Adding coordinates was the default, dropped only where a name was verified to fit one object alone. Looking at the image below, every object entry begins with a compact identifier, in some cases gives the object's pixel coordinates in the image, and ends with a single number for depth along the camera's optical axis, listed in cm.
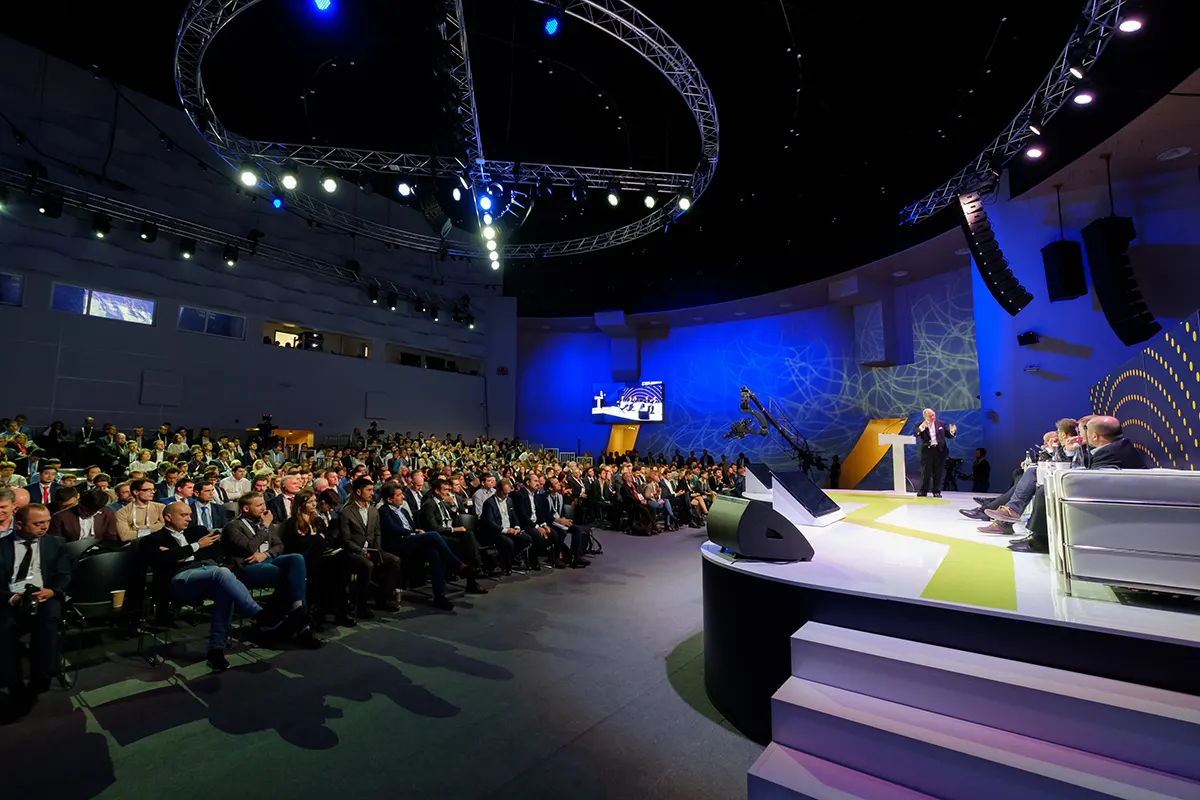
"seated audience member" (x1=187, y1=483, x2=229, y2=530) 471
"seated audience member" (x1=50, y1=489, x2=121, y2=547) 405
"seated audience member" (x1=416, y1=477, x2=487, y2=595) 531
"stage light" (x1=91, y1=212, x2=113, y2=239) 1015
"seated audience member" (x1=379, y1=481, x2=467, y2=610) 484
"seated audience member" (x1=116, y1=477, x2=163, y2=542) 426
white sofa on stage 204
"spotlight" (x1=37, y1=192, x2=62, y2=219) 941
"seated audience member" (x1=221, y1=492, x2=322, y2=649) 380
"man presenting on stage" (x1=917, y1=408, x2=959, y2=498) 668
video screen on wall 1836
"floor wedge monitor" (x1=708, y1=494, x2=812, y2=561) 282
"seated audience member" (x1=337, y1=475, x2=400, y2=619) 457
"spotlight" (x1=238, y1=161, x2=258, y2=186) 1026
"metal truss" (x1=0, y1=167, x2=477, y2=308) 950
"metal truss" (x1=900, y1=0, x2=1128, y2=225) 529
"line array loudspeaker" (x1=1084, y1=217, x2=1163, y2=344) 682
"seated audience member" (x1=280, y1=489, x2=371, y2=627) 421
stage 178
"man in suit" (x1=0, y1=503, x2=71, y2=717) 279
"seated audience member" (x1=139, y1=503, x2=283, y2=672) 344
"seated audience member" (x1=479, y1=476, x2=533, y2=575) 589
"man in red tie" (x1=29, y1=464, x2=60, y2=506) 589
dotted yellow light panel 449
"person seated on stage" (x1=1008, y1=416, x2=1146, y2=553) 305
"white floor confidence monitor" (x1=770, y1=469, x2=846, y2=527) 417
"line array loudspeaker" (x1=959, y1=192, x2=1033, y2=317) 780
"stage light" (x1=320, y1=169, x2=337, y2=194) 998
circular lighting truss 761
